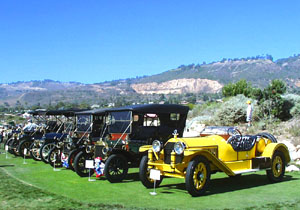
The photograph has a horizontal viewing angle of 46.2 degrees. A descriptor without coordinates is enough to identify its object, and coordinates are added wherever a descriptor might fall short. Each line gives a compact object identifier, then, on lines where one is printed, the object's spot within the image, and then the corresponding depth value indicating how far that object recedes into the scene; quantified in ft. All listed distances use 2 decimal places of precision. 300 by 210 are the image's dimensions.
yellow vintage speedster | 25.16
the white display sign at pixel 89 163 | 31.27
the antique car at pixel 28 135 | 50.90
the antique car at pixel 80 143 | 34.99
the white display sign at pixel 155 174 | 24.95
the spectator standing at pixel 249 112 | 52.39
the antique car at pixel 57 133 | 44.08
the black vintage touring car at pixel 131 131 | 32.09
